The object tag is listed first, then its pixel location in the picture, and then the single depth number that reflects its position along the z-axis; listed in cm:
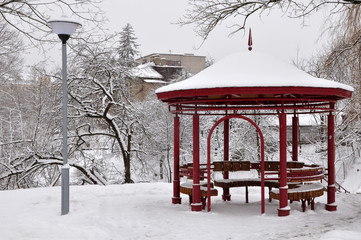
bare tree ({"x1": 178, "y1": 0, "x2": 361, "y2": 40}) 1262
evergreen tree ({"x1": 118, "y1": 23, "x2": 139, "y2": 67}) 4192
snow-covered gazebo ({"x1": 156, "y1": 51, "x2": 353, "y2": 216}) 970
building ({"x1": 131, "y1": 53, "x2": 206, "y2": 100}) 5037
